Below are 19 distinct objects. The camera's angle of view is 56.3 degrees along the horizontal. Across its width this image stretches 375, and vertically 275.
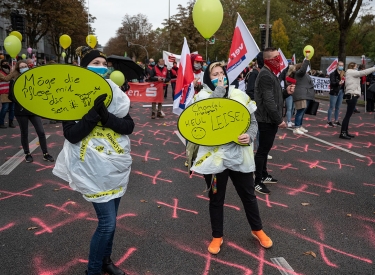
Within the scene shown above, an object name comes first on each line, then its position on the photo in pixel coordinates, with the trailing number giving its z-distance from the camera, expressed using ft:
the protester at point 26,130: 19.63
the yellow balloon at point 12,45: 33.91
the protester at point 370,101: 43.14
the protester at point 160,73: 40.32
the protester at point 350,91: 26.71
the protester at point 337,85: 31.83
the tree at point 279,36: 159.22
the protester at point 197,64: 21.40
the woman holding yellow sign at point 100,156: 7.70
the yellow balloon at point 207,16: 17.76
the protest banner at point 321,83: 47.39
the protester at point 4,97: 30.73
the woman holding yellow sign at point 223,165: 10.02
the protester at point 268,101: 13.97
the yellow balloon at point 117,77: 18.04
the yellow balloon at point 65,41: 62.11
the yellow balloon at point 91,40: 63.84
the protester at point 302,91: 27.86
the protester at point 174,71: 45.91
